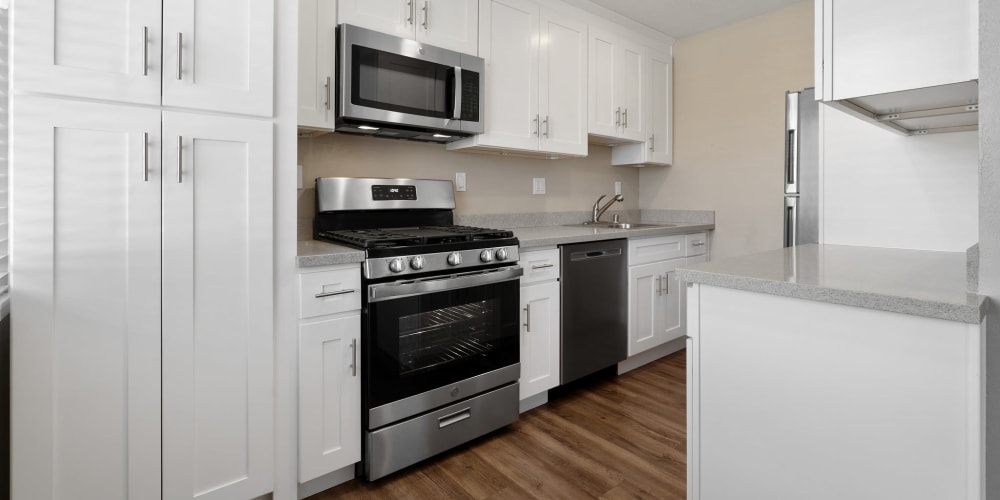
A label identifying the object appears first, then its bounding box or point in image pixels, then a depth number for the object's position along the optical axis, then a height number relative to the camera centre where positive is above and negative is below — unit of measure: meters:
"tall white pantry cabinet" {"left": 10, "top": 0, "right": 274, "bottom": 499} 1.31 -0.01
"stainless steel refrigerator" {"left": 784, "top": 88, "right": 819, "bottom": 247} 2.83 +0.47
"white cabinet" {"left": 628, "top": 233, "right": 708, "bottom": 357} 3.10 -0.26
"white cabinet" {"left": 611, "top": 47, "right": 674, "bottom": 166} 3.68 +0.98
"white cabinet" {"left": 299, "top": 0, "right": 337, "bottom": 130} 2.04 +0.78
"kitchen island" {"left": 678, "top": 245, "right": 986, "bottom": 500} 0.97 -0.29
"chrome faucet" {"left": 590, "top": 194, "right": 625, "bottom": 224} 3.61 +0.29
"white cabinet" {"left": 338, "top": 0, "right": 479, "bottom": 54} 2.20 +1.07
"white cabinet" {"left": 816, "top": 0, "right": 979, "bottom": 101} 1.03 +0.46
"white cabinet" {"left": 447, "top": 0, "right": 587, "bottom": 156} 2.68 +0.98
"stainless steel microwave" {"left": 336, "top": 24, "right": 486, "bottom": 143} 2.13 +0.74
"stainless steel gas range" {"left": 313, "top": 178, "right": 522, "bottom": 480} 1.90 -0.31
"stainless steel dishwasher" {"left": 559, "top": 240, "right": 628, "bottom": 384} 2.69 -0.33
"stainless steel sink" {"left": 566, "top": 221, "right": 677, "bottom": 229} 3.47 +0.17
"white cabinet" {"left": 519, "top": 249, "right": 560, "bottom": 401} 2.49 -0.38
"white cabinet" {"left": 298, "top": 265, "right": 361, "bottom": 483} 1.78 -0.45
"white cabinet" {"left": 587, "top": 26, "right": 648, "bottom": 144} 3.24 +1.10
